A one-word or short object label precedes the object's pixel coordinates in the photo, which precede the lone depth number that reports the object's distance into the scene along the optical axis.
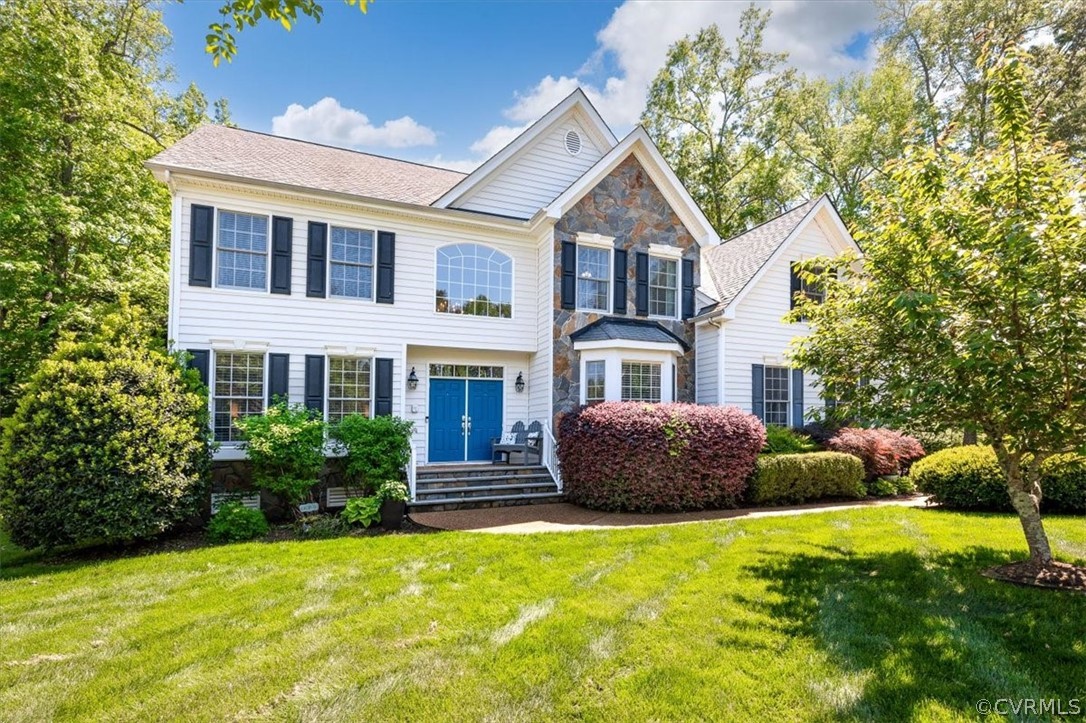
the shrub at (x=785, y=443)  11.80
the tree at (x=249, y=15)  3.06
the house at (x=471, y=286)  10.01
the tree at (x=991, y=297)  4.55
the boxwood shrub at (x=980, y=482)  8.38
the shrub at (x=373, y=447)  9.18
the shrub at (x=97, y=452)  6.86
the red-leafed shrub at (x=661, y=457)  9.70
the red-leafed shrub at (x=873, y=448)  12.09
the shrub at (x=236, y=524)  8.00
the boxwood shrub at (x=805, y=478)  10.48
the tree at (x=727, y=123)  22.22
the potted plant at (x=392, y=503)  8.62
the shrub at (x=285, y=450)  8.61
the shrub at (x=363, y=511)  8.44
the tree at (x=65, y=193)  11.37
